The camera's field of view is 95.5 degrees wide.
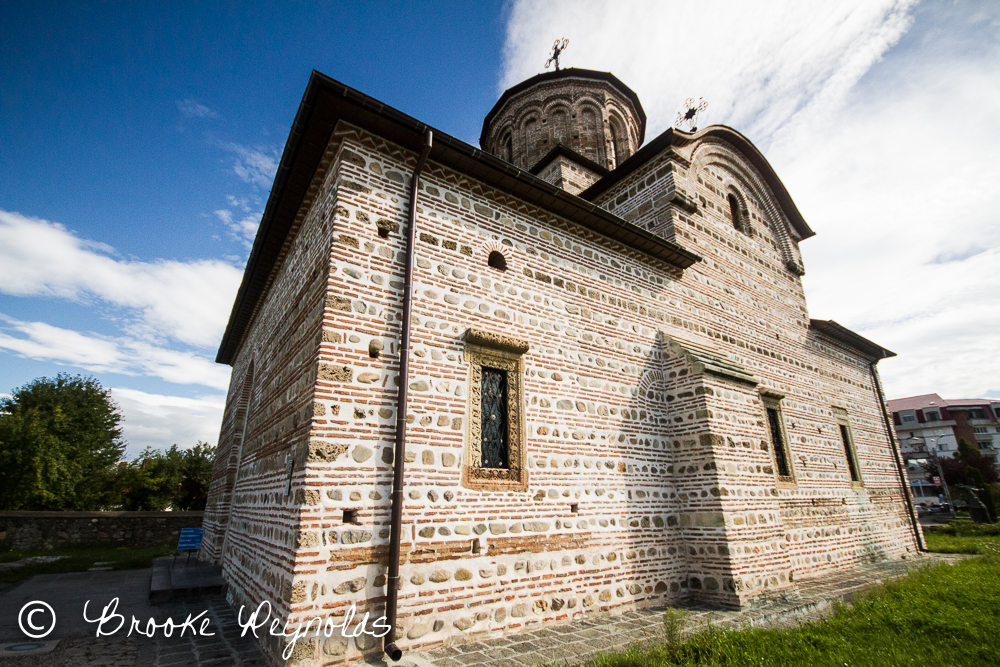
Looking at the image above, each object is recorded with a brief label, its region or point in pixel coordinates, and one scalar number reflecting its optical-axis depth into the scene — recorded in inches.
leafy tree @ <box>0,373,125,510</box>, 651.6
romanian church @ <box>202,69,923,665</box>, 158.2
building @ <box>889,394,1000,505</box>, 1600.6
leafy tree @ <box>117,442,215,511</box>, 790.5
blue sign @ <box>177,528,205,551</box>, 335.5
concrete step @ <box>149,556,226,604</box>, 237.6
